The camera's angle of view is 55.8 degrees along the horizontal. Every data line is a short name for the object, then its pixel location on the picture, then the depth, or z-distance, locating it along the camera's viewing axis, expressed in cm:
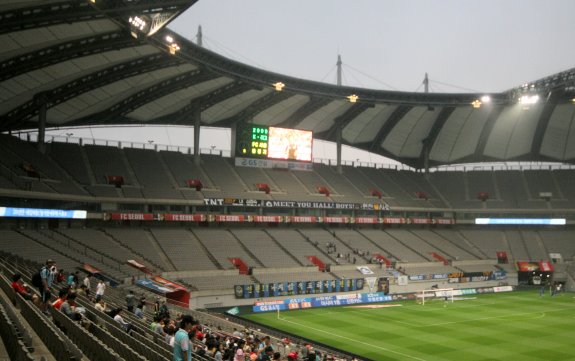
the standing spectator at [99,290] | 2211
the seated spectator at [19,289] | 1605
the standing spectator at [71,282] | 2493
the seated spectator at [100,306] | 1958
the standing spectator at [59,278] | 2729
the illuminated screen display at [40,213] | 4425
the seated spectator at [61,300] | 1516
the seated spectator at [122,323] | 1648
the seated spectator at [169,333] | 1687
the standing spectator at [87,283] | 2641
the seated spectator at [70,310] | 1448
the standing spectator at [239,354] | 1914
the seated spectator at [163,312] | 2316
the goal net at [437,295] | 5677
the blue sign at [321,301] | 4897
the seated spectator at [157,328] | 1905
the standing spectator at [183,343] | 1059
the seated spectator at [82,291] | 2328
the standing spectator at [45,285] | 1678
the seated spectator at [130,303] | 2612
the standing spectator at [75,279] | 2615
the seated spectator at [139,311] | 2397
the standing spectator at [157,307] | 2749
